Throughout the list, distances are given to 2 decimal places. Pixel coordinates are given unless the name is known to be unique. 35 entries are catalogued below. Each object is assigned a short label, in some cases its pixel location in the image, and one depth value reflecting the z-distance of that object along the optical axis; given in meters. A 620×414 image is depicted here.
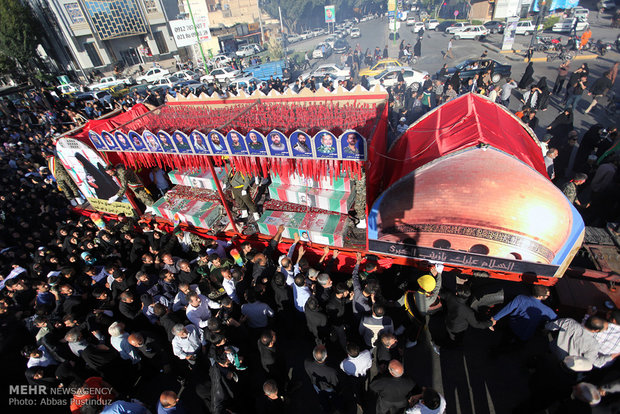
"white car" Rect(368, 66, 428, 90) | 16.14
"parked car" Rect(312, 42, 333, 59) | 30.39
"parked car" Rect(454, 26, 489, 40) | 27.02
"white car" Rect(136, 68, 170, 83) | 26.01
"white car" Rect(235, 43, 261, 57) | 32.66
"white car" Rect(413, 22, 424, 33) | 36.11
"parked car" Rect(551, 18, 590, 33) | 25.02
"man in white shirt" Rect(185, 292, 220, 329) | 4.55
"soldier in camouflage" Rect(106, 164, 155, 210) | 7.62
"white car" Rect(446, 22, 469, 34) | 29.42
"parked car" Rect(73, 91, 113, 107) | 21.22
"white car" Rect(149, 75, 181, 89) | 23.59
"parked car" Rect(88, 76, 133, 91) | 25.38
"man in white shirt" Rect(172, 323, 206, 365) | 4.17
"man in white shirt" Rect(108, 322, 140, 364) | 4.33
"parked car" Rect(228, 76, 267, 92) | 20.64
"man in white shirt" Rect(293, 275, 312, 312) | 4.61
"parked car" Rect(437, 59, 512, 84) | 15.23
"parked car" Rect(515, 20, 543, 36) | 25.94
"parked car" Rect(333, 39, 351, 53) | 31.02
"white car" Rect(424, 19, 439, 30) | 36.47
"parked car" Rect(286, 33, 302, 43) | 48.19
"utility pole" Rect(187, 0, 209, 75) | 18.53
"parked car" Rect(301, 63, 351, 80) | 19.42
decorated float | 4.89
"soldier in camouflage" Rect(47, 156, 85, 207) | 8.25
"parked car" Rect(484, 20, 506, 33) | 29.33
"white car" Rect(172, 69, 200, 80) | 25.08
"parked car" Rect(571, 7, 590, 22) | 23.97
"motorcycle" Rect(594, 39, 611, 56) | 18.44
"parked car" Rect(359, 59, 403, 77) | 18.05
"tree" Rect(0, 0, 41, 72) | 25.61
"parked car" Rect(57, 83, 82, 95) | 24.36
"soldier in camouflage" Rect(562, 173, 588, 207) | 5.74
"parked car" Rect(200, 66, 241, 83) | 23.72
